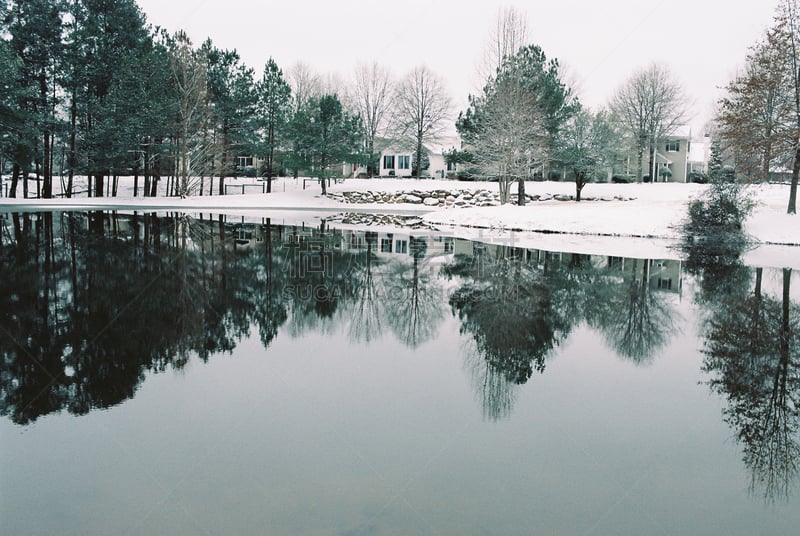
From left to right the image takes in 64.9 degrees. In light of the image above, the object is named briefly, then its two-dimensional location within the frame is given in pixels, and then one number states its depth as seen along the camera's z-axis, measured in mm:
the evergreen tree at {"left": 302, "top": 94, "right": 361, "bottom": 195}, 53062
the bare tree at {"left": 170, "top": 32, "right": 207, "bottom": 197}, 47875
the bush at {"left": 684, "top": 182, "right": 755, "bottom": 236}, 26375
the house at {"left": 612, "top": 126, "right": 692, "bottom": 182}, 69750
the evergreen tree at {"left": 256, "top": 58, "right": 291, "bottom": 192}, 54719
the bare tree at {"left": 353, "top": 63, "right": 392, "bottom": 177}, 73938
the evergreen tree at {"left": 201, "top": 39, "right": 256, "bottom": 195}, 51438
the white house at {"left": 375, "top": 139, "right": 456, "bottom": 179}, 70250
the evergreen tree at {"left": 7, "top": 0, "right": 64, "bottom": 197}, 43656
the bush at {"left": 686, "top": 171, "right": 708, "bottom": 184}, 65125
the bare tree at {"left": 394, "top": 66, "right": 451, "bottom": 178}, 66312
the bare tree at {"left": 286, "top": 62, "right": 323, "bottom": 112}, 77812
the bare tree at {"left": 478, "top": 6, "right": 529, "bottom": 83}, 48688
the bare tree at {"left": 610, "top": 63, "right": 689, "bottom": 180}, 65312
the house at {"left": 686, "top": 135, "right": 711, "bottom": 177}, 77938
